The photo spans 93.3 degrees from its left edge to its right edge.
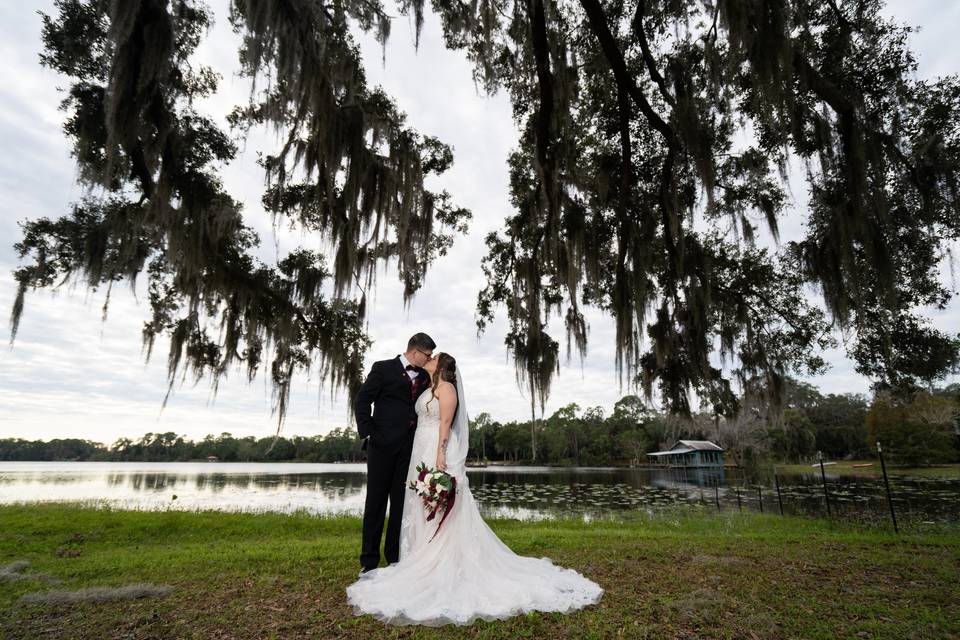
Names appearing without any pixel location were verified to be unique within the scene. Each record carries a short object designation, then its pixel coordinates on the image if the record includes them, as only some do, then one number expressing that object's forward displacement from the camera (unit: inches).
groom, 147.0
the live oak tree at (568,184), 218.7
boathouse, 2149.4
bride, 115.0
